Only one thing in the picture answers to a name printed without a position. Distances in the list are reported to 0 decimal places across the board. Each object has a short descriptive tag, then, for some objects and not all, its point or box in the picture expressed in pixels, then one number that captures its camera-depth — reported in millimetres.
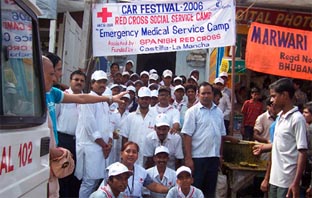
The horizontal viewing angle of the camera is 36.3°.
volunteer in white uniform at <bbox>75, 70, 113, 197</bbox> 6062
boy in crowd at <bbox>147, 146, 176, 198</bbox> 5797
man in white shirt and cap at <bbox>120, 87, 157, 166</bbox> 6711
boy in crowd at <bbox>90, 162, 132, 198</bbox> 4688
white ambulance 2125
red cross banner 7133
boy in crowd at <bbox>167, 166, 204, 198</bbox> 5262
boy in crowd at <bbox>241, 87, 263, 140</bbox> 9257
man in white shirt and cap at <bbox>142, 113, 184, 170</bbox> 6375
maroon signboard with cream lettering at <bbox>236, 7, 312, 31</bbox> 9680
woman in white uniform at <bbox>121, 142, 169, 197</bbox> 5410
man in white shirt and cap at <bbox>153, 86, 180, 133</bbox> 6852
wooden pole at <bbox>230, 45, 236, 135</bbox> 7038
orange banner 6723
